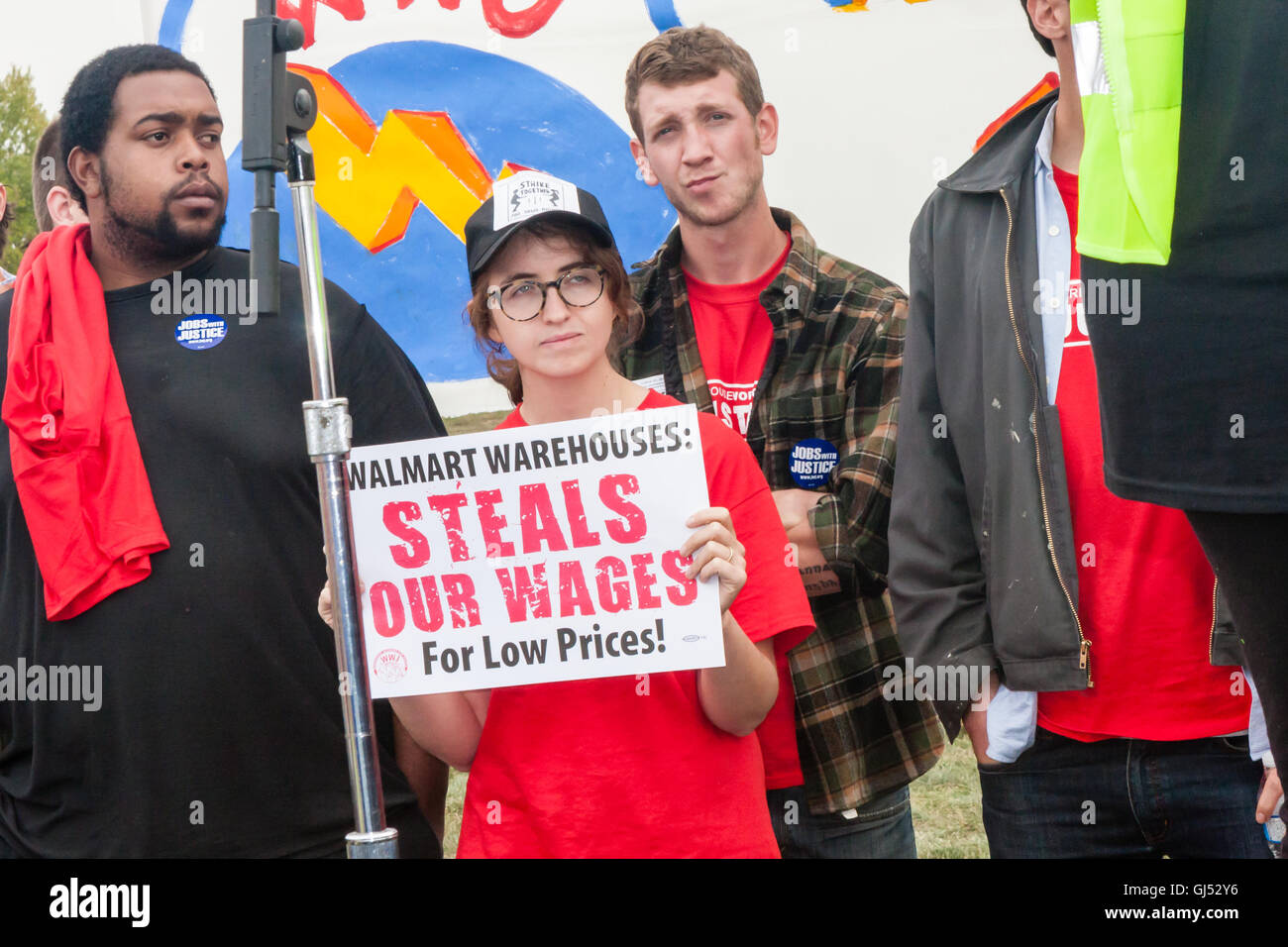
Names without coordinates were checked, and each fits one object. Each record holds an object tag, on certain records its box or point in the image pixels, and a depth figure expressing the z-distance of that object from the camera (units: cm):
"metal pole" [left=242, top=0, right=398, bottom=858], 174
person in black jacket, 213
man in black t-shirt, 237
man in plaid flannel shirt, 253
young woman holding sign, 199
